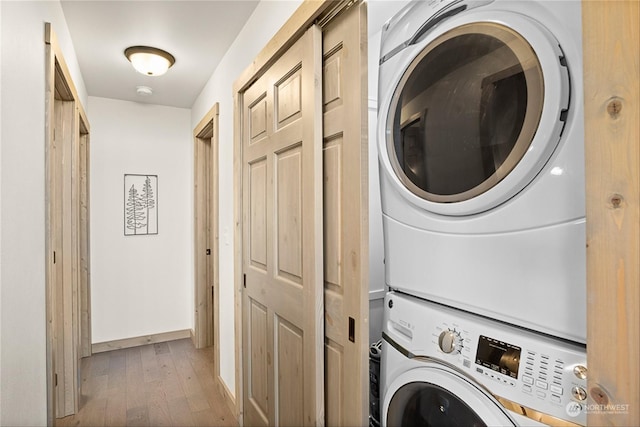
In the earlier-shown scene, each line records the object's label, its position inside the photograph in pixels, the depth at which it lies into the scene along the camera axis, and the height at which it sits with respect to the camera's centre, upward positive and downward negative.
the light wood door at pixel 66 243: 2.46 -0.19
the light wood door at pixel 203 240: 3.79 -0.25
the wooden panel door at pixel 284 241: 1.44 -0.12
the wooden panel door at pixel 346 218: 1.19 -0.01
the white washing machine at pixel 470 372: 0.65 -0.33
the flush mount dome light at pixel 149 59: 2.60 +1.11
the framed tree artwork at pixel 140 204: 3.85 +0.12
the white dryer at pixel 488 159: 0.64 +0.11
